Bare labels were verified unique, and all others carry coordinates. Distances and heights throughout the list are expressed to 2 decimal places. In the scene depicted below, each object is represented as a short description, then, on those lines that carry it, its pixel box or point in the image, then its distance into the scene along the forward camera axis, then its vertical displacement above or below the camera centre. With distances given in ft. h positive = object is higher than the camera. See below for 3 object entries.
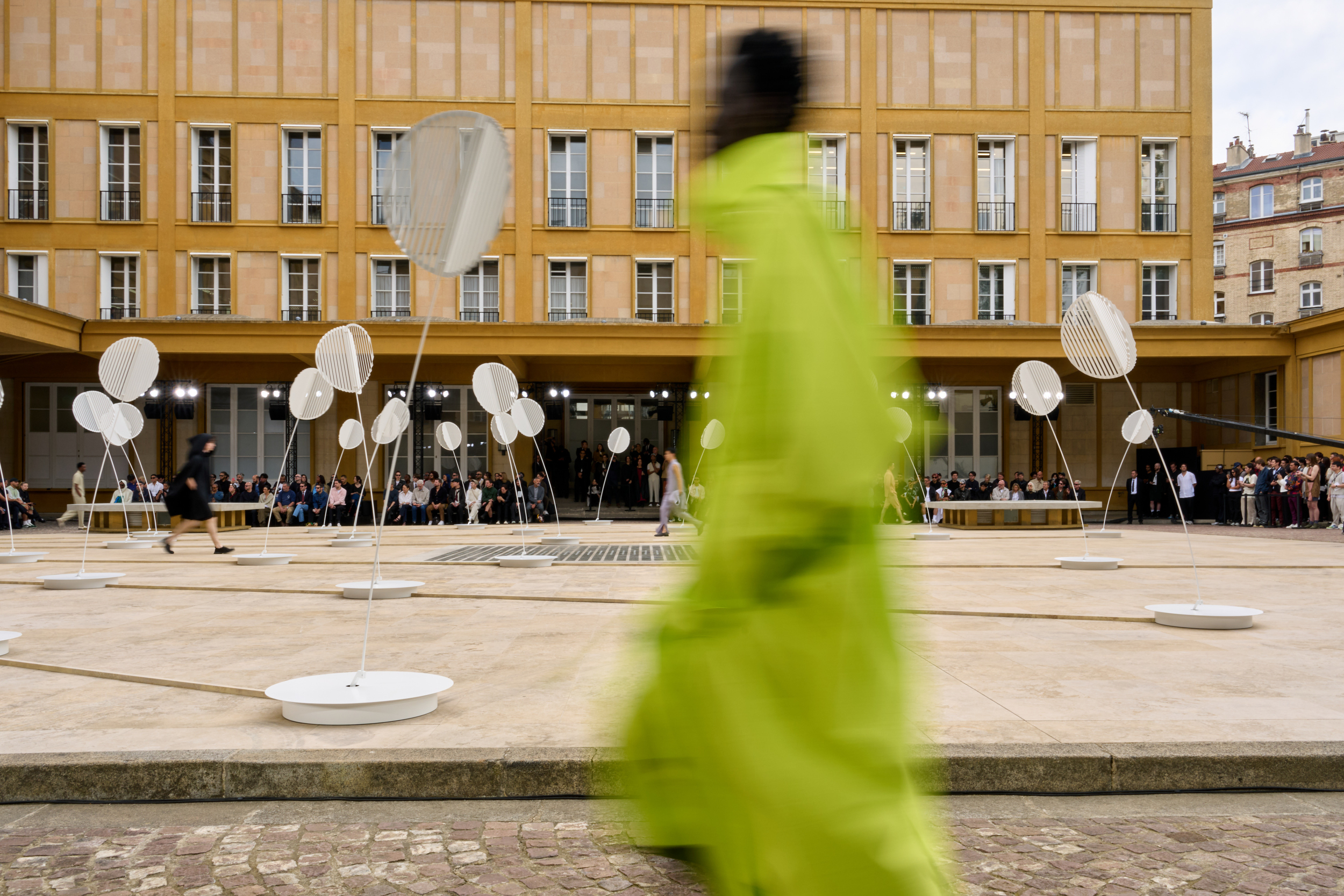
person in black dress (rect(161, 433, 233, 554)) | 47.03 -2.14
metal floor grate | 42.91 -4.91
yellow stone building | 87.15 +23.75
